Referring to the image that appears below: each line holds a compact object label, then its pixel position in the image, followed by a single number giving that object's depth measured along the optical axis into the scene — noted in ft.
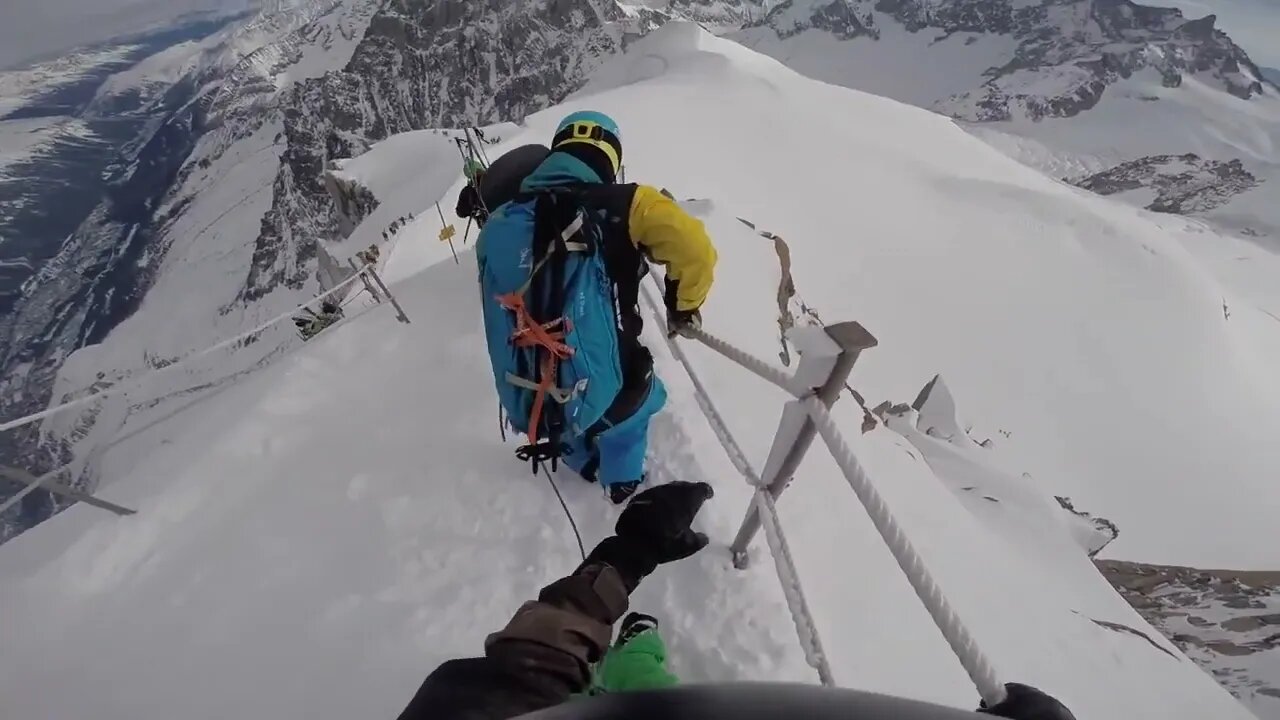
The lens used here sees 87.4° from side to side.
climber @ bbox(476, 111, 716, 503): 10.07
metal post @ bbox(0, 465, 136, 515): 9.94
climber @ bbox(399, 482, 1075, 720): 3.25
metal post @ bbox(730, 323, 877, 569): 7.17
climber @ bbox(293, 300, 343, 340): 31.04
